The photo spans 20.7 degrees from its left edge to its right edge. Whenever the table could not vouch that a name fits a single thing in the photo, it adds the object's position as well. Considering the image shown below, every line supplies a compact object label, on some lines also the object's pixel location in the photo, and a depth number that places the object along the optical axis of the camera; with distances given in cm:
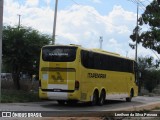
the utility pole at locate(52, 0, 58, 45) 3609
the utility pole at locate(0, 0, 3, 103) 1022
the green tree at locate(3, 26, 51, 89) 3366
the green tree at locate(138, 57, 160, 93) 6518
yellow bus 2470
